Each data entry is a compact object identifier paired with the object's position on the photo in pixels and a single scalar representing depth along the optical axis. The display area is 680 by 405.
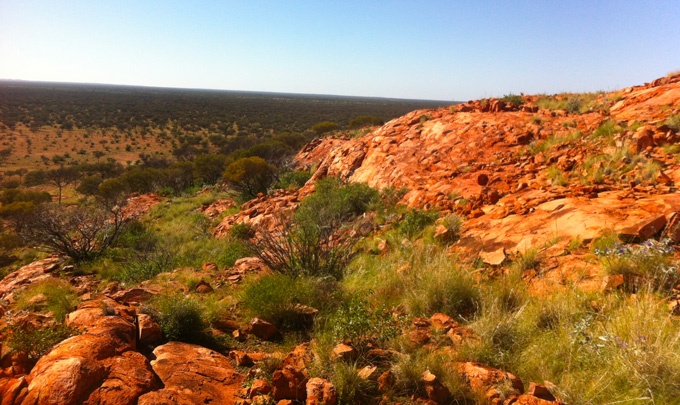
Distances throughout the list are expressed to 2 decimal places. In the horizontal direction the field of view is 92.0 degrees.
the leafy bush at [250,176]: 14.59
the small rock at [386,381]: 2.24
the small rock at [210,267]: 5.87
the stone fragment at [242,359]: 2.64
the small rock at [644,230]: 3.51
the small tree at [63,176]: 25.12
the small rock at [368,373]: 2.29
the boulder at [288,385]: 2.16
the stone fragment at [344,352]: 2.48
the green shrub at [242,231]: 9.13
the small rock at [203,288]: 4.46
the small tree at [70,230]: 7.90
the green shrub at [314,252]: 4.70
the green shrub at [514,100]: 10.79
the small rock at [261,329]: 3.22
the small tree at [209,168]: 21.33
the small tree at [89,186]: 22.28
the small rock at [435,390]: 2.17
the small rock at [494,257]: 4.05
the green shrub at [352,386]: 2.16
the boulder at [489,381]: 2.13
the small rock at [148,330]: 2.76
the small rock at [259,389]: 2.19
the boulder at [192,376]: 2.10
